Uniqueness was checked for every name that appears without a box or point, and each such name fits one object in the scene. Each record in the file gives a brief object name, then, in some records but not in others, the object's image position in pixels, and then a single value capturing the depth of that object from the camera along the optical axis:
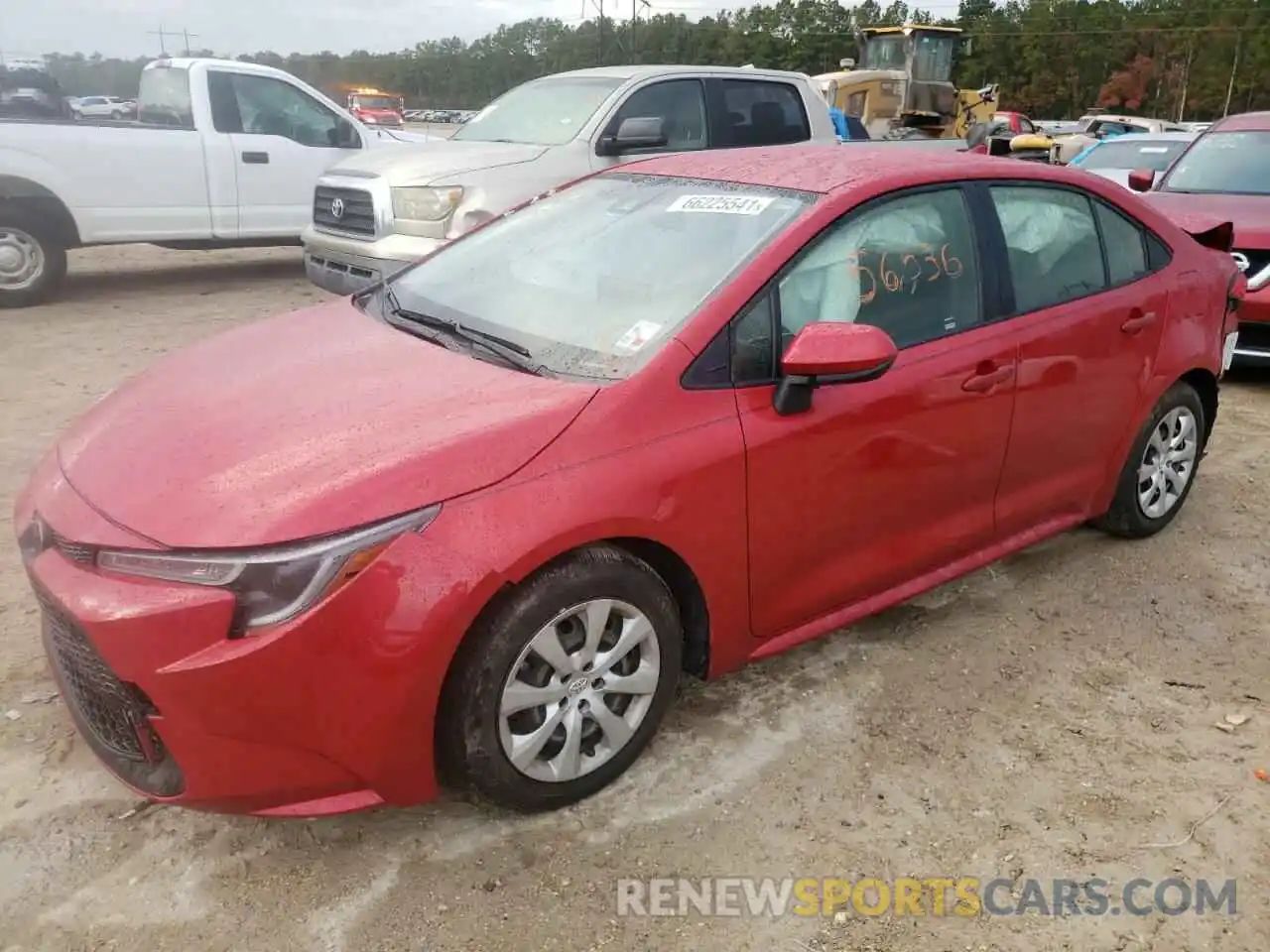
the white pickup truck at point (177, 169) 8.01
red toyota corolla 2.14
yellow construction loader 21.20
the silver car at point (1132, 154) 10.66
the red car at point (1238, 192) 6.36
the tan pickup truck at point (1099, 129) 18.06
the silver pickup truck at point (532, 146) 6.82
